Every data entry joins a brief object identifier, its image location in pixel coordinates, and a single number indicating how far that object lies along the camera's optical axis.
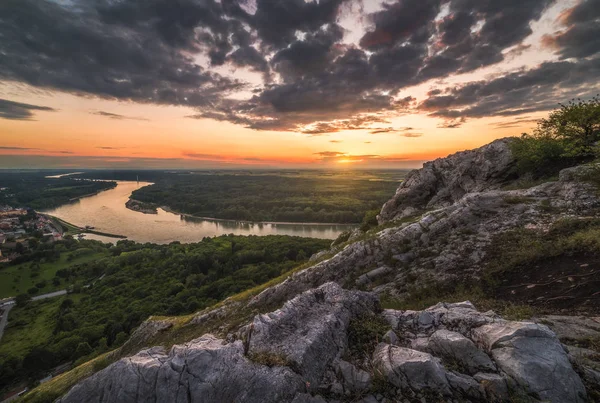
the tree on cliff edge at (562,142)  18.00
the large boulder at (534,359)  4.68
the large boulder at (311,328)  6.29
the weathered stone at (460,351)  5.38
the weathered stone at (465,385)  4.87
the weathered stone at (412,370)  5.19
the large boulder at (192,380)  5.66
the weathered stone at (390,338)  6.82
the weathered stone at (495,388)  4.72
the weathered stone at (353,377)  5.64
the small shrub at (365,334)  6.67
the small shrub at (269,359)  6.07
